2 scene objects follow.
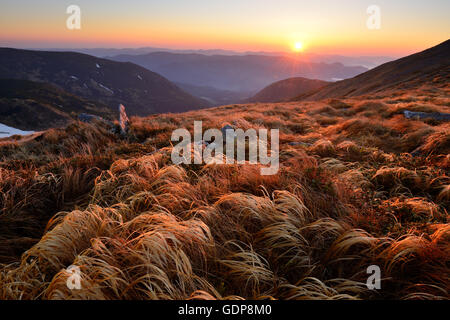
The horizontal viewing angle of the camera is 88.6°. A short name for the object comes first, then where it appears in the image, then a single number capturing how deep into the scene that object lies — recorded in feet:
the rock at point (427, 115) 28.40
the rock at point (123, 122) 30.30
